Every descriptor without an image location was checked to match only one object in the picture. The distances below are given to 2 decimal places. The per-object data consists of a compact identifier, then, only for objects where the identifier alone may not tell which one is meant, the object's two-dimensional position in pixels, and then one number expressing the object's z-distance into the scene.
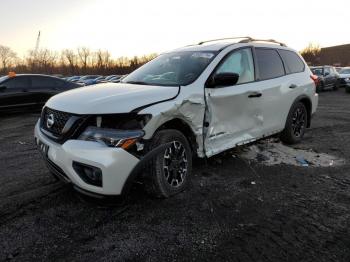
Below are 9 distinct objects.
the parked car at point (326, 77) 21.34
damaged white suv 3.29
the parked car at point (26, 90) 10.65
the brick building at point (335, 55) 74.10
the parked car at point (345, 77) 20.38
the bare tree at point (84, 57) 103.53
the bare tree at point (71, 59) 104.24
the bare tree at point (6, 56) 114.24
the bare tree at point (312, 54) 66.50
